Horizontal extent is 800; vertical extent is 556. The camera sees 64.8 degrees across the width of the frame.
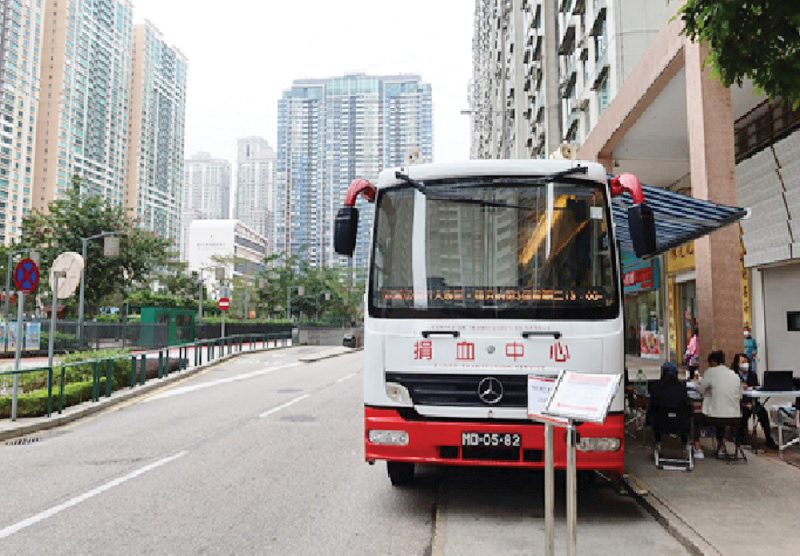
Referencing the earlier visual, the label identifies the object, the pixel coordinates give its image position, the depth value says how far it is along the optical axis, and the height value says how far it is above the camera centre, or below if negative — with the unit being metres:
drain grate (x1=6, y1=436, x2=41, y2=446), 9.78 -1.89
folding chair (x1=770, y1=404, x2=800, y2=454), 8.53 -1.35
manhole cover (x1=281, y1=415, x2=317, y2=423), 11.95 -1.85
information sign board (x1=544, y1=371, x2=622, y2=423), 3.95 -0.48
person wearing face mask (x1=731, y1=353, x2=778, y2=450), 9.02 -1.21
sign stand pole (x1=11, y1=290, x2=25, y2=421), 11.07 -0.58
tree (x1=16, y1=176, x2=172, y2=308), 36.47 +4.90
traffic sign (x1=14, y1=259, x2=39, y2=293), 11.53 +0.83
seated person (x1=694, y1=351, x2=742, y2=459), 8.03 -0.89
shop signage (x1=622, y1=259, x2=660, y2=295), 26.67 +2.04
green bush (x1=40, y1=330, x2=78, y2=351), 29.98 -0.95
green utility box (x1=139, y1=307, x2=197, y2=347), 34.22 -0.29
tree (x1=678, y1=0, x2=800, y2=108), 5.65 +2.65
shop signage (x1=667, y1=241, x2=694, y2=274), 22.47 +2.39
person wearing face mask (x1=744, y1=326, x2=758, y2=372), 15.48 -0.56
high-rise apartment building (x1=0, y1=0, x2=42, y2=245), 98.06 +33.98
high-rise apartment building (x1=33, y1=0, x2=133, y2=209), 104.06 +38.71
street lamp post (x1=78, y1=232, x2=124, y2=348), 30.76 +3.93
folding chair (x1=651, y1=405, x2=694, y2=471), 7.65 -1.25
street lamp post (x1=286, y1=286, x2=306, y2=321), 62.39 +2.15
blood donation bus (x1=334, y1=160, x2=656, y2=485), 5.52 +0.15
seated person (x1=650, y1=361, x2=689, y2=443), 7.71 -0.91
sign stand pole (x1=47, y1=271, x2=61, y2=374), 11.98 -0.08
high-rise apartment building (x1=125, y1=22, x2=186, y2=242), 119.44 +37.87
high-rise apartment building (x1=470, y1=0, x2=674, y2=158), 23.62 +13.44
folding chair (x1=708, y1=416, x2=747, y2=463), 7.95 -1.41
